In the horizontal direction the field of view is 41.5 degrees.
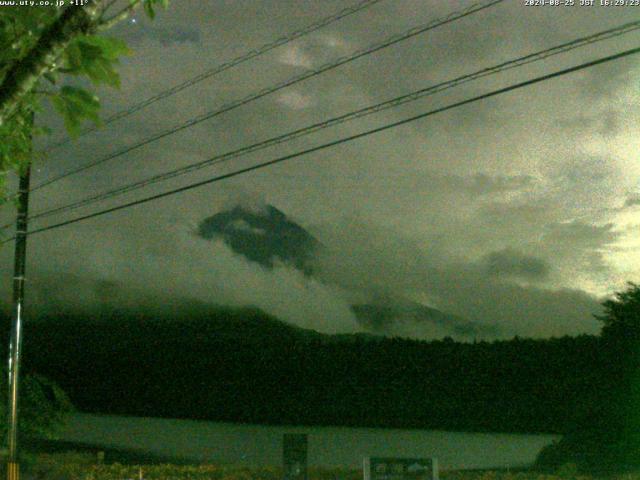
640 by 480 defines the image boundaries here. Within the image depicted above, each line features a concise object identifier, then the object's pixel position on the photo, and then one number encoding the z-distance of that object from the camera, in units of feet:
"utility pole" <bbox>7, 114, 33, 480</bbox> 60.43
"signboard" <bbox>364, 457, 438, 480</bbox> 41.01
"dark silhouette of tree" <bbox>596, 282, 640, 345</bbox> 79.77
